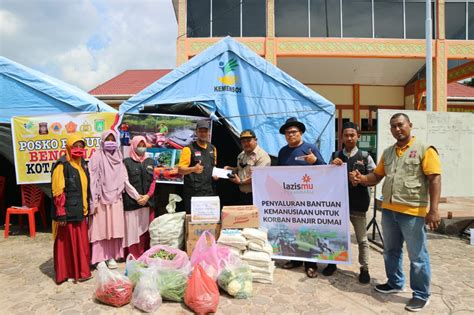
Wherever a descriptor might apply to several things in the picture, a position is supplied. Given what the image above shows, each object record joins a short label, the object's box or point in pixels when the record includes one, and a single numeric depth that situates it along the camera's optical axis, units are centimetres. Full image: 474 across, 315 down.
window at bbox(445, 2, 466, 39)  1336
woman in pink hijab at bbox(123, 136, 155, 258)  390
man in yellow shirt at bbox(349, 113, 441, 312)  275
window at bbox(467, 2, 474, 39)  1331
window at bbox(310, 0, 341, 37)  1312
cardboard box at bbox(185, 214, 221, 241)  382
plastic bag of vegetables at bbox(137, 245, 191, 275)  321
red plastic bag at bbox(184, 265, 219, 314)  280
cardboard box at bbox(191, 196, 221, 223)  380
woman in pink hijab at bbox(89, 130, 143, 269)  369
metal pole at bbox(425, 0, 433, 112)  854
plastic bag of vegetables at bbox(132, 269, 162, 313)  287
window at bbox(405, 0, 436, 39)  1326
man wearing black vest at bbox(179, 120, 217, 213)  398
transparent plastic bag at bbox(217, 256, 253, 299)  309
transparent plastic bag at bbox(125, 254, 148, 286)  312
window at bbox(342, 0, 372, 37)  1312
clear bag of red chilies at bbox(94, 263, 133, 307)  295
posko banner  517
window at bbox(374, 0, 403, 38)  1319
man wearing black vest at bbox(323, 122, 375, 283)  344
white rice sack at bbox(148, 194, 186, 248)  386
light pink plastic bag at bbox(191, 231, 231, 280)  321
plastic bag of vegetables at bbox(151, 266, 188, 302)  301
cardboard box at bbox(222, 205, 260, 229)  370
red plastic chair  545
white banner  356
